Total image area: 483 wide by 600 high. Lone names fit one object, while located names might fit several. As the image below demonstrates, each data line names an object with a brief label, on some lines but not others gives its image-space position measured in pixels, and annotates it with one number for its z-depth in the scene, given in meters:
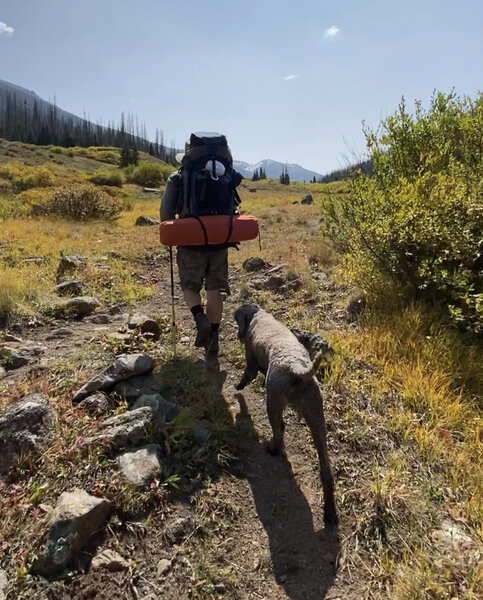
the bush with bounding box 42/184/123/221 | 15.24
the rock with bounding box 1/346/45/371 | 4.10
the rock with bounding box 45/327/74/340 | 4.89
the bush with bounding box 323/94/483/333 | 4.42
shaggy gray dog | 2.60
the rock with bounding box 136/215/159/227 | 15.01
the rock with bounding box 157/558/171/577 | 2.18
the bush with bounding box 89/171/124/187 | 34.16
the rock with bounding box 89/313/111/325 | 5.47
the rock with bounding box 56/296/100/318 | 5.60
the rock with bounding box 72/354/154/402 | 3.45
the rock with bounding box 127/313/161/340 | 4.83
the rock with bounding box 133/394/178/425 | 3.18
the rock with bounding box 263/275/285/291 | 6.78
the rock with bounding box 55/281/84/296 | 6.33
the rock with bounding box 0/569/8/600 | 1.92
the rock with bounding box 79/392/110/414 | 3.25
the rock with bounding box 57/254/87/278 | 7.51
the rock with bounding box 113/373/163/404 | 3.50
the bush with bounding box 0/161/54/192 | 25.90
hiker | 4.09
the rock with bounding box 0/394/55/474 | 2.70
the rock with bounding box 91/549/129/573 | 2.12
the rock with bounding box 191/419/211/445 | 3.10
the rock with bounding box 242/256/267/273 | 8.04
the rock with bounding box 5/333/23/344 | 4.66
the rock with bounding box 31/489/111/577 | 2.07
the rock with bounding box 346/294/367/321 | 5.30
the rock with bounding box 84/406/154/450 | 2.82
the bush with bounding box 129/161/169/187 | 40.62
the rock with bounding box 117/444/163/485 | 2.60
